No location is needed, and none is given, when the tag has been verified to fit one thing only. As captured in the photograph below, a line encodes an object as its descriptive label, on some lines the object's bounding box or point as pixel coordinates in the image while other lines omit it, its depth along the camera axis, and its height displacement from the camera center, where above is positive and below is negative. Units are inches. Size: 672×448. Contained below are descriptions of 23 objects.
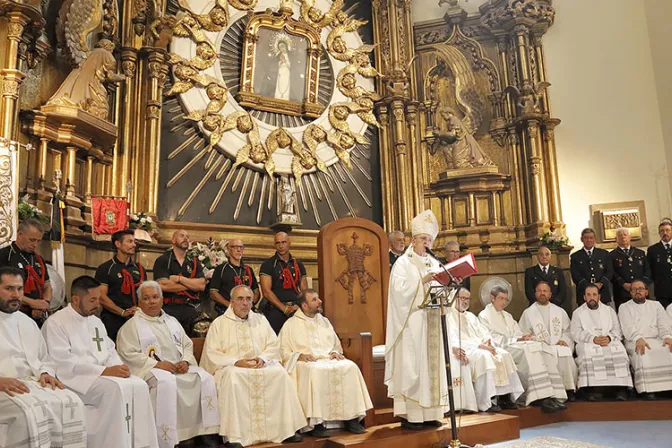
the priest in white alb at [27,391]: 155.9 -13.7
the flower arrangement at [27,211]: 237.5 +47.8
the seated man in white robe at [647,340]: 287.1 -11.9
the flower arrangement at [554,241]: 360.2 +43.7
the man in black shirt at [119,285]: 234.4 +18.4
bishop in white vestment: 225.9 -7.0
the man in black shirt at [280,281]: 283.3 +21.2
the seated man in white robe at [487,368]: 268.1 -20.6
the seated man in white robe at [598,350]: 289.3 -15.6
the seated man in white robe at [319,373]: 227.0 -17.1
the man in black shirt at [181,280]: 258.7 +21.3
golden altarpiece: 286.8 +115.9
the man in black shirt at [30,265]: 209.9 +24.7
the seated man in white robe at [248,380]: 214.2 -17.6
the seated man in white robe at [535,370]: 281.3 -23.1
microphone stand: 202.2 +0.2
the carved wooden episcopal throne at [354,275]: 298.7 +24.2
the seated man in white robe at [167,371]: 202.4 -12.5
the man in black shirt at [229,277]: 266.4 +22.5
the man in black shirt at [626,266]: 326.0 +25.0
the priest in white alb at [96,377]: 182.1 -12.1
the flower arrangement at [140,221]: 295.7 +52.3
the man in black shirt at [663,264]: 318.7 +24.9
